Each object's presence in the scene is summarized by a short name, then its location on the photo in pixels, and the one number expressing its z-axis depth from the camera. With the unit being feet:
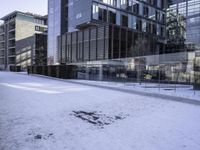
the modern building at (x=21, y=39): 178.35
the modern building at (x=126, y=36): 56.03
